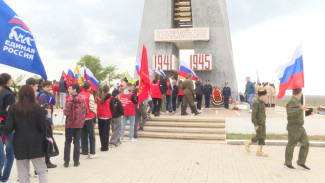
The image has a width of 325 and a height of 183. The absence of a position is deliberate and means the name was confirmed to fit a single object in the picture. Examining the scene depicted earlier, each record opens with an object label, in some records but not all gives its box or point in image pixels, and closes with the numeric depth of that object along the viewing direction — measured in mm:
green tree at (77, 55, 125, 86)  58688
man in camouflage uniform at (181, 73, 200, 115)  12344
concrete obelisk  20656
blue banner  4645
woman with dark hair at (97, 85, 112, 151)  7965
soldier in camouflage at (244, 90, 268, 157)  7434
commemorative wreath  17995
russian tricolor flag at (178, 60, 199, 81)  14648
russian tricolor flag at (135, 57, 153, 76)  15463
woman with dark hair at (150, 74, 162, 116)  11873
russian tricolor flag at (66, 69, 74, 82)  15562
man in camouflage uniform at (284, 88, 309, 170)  6238
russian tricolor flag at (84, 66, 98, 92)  9982
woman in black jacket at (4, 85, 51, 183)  4125
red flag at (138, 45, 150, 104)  9227
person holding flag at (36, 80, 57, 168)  5879
